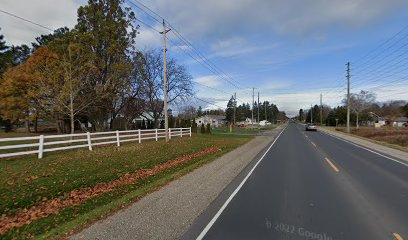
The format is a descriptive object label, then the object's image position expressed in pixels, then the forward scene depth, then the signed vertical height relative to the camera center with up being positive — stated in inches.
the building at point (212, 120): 4854.8 +26.7
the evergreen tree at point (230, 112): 5308.1 +176.4
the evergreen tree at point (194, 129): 1949.6 -49.8
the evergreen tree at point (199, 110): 6078.7 +248.6
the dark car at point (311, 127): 2257.6 -45.9
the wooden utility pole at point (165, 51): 925.1 +226.6
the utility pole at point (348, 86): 2014.8 +243.6
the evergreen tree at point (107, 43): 1206.9 +341.8
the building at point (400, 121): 3922.2 -1.9
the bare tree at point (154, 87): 2016.5 +248.3
